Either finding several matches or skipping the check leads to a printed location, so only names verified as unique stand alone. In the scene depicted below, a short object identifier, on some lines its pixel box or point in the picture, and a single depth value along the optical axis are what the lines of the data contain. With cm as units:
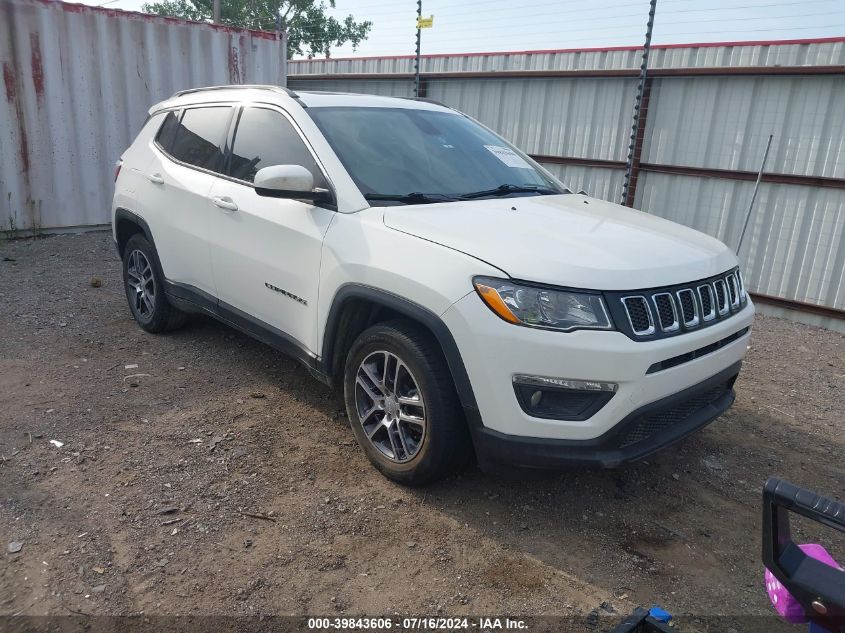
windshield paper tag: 414
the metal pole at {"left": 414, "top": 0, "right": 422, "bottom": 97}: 1005
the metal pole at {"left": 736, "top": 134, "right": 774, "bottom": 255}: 680
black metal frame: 126
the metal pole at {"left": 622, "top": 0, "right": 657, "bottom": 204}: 743
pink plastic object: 142
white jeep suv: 265
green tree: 3391
